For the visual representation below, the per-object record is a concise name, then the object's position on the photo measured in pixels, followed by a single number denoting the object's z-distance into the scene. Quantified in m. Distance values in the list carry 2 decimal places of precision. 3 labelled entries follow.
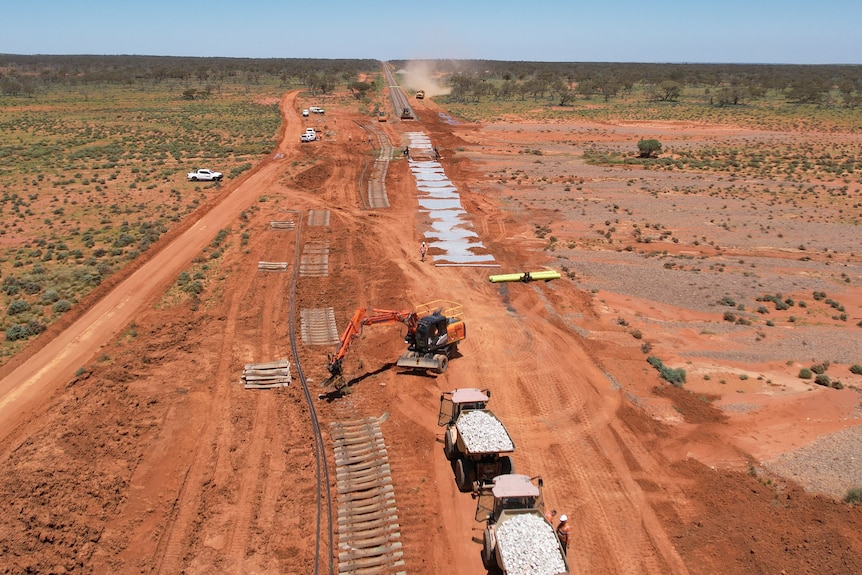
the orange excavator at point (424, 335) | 22.91
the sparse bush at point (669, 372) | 24.00
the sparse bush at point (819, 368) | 24.42
